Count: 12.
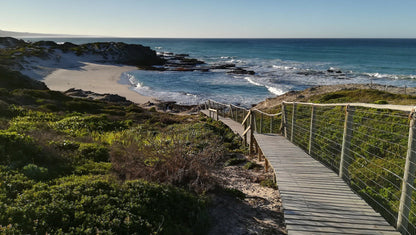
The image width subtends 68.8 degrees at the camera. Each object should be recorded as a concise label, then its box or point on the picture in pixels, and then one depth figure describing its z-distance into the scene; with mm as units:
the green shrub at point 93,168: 5098
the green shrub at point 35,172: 4477
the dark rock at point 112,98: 23250
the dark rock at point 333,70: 46312
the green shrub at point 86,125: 8953
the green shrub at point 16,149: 4902
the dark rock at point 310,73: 44312
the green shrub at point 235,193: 5141
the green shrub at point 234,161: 7779
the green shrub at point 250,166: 7376
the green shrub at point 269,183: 5891
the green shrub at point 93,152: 6047
